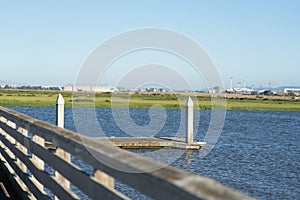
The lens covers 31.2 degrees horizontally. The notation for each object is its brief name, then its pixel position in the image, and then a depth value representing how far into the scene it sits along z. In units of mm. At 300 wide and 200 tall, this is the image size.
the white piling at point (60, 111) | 17109
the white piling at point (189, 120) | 20469
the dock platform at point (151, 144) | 20469
